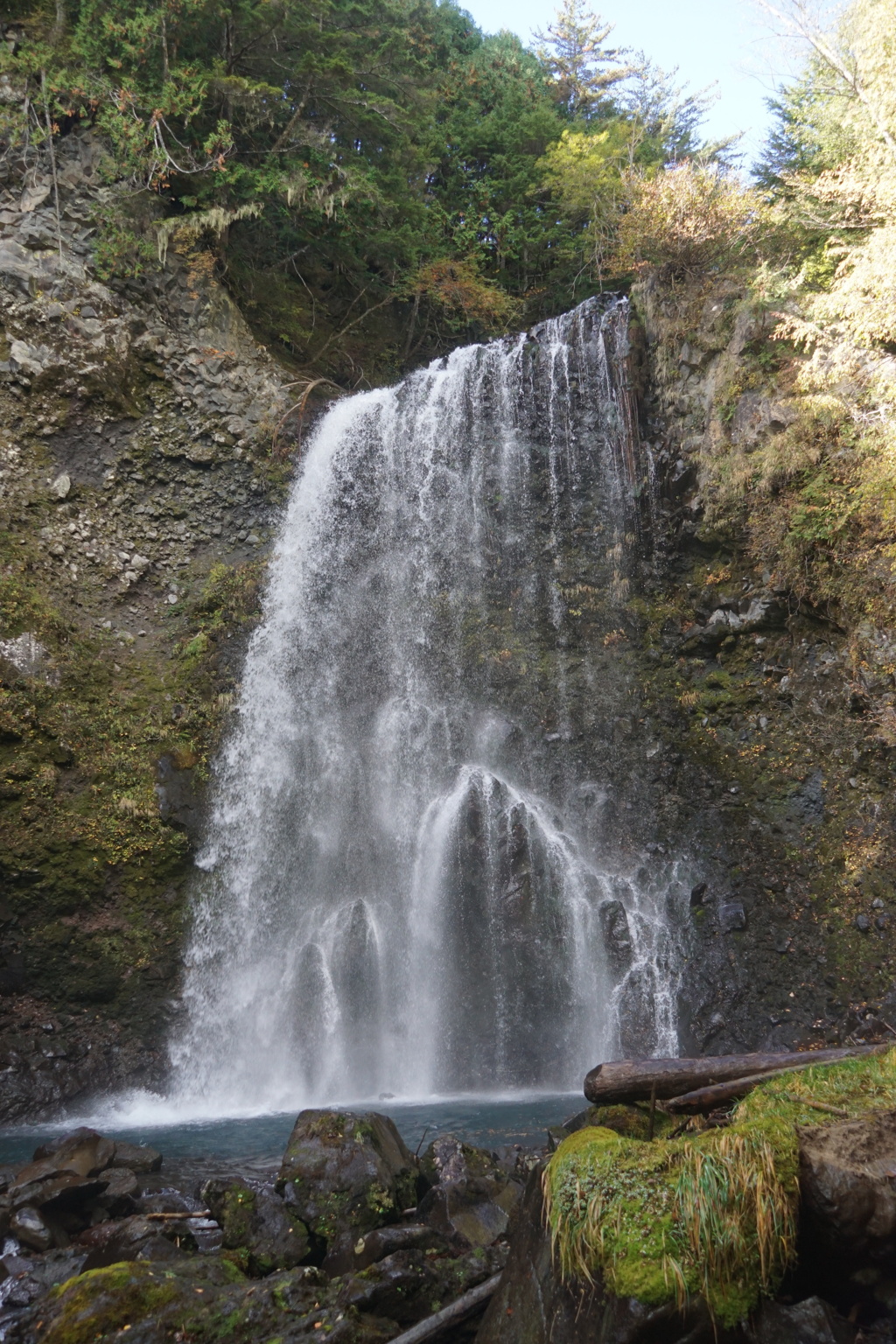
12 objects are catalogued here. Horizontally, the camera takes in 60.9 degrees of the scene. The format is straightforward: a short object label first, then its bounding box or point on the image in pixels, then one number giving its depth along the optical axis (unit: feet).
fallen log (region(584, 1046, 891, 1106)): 12.79
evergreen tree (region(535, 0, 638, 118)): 70.18
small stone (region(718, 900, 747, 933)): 30.35
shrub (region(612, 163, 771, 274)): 40.24
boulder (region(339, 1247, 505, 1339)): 11.50
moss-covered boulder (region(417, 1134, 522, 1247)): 14.61
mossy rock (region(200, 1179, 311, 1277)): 14.16
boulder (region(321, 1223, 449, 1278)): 13.24
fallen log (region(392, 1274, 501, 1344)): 10.62
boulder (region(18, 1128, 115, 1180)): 17.88
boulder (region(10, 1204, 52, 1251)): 15.08
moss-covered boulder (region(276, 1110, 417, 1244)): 15.14
